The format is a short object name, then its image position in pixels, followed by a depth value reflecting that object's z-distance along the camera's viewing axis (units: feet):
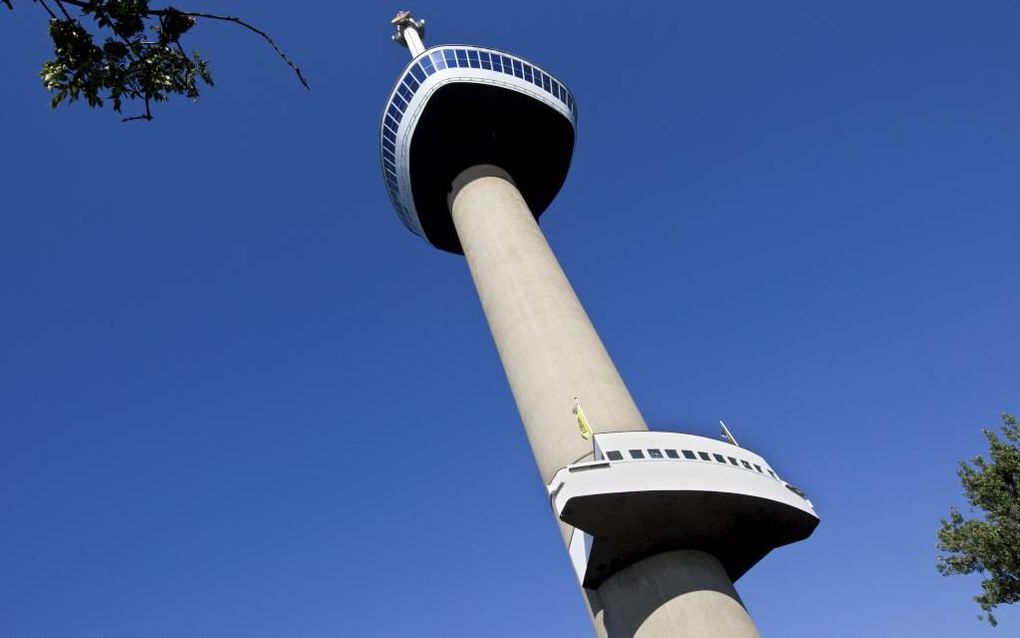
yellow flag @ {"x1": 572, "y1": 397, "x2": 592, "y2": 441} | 61.05
